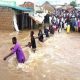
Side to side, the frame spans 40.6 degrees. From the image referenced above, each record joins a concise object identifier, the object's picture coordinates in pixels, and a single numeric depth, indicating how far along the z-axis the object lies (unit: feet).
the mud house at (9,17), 29.89
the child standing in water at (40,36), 20.11
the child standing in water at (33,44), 16.03
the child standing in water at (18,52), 12.32
